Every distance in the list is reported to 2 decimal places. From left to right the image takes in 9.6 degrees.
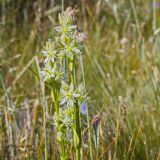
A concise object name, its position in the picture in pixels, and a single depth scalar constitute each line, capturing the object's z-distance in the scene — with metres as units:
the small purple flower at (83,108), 1.11
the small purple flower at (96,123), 0.95
